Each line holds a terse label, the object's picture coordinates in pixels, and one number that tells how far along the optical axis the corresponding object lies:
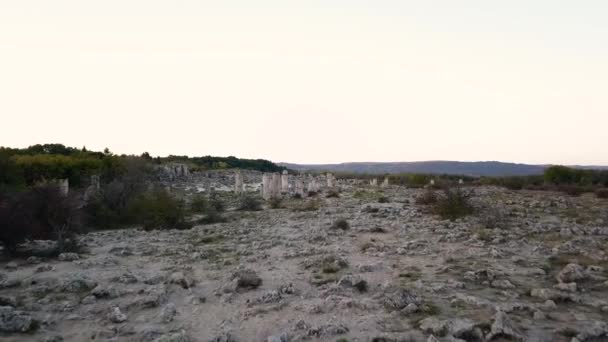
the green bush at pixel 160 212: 18.72
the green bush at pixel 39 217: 12.16
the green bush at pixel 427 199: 23.49
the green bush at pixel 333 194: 32.97
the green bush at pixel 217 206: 24.12
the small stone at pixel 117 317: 7.34
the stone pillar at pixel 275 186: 31.73
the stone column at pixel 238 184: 34.91
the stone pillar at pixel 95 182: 25.45
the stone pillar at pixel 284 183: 35.75
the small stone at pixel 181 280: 9.34
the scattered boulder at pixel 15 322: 6.75
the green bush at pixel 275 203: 26.69
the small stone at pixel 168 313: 7.41
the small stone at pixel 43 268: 10.54
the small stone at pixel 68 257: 11.87
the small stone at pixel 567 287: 8.43
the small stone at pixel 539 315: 7.02
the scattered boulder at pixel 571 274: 9.10
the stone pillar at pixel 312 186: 35.44
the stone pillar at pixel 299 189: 33.44
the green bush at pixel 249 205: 25.52
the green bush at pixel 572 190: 34.71
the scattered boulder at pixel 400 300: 7.66
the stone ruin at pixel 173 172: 51.16
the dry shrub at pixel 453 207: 19.67
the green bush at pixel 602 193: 31.73
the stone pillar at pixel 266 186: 31.61
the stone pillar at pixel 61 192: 13.98
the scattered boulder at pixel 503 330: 6.21
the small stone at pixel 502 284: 8.76
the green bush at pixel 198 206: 24.19
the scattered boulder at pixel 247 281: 9.12
